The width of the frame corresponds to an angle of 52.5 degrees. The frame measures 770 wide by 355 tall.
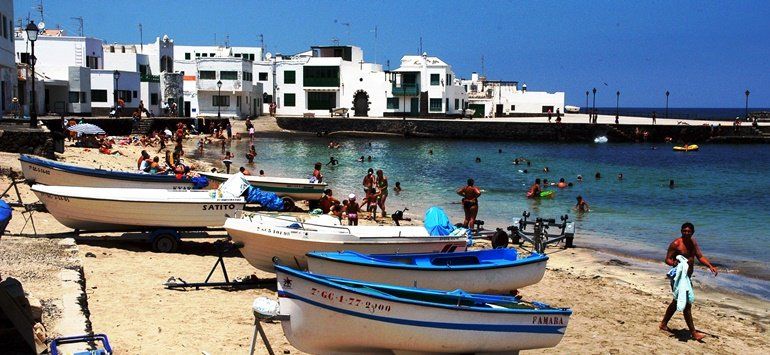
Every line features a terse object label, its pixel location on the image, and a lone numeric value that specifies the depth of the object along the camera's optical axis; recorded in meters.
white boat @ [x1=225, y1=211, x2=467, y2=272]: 12.56
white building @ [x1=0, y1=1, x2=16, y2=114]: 33.06
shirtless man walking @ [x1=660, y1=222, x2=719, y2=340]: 11.02
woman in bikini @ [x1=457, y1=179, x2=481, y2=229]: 19.42
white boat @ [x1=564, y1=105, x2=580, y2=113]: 112.56
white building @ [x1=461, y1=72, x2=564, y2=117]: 87.25
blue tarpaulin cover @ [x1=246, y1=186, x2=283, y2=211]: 20.56
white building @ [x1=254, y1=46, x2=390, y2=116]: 76.12
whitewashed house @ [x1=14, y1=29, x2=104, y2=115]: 53.59
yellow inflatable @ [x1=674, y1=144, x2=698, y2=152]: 64.57
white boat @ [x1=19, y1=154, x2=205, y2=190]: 18.88
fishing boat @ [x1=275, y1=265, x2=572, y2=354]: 8.77
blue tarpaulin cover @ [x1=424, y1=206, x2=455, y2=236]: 13.73
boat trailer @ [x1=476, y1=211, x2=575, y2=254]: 16.50
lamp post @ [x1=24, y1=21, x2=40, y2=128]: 23.89
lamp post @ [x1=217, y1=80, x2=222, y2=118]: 71.20
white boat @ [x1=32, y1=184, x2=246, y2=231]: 14.71
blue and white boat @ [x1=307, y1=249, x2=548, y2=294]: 10.98
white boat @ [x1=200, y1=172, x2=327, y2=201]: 22.91
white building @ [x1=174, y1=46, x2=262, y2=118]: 72.88
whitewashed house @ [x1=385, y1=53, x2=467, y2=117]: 73.00
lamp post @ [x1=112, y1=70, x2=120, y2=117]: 58.32
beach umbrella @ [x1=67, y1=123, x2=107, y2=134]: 34.53
